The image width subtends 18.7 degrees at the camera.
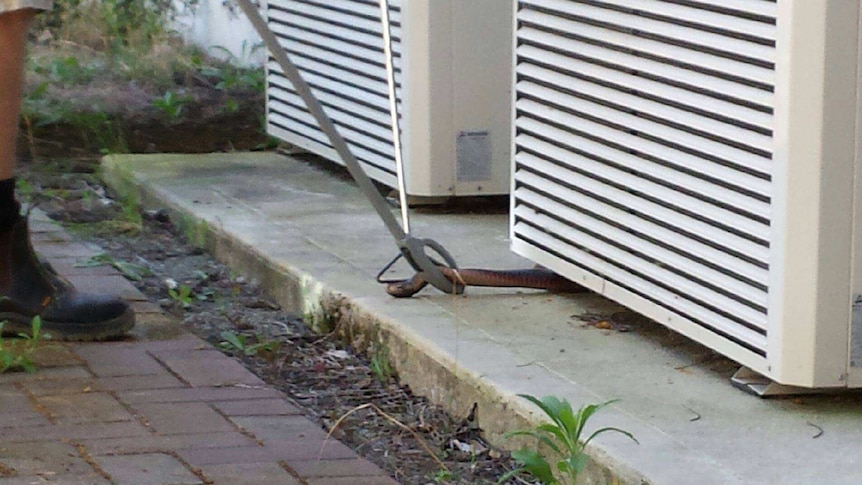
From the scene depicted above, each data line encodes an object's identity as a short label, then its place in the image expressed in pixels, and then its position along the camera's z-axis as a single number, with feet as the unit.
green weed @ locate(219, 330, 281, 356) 19.86
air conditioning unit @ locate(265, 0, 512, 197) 24.56
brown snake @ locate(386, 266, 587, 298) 19.73
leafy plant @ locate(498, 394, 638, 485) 13.98
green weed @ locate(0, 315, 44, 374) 18.24
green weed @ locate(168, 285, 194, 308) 22.15
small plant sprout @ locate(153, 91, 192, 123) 35.04
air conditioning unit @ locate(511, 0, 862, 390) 14.31
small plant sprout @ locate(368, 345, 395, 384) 18.57
